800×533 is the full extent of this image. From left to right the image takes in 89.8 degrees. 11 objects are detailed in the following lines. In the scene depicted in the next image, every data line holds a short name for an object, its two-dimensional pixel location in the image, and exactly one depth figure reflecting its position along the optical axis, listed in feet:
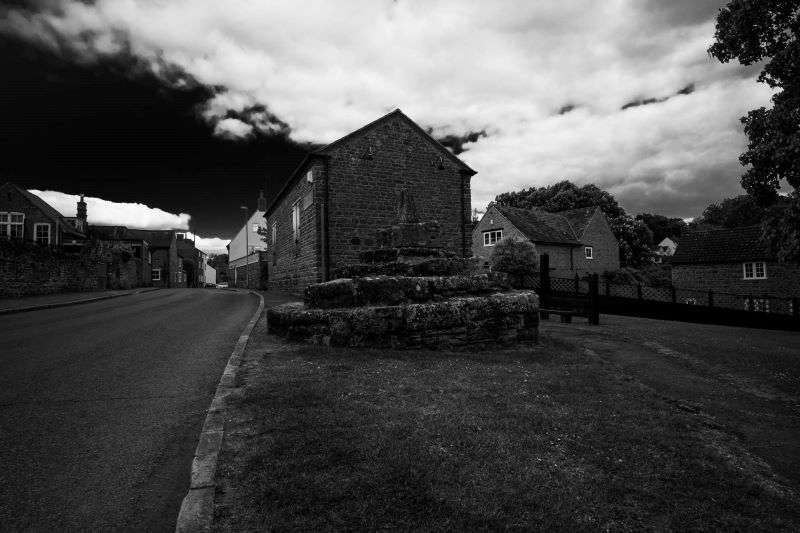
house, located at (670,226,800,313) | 91.61
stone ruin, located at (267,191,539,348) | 23.58
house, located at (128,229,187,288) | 183.21
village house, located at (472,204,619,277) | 120.57
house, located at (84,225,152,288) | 92.12
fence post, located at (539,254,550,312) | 45.52
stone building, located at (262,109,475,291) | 57.31
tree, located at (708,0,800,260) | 25.16
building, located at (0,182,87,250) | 112.37
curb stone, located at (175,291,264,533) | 7.68
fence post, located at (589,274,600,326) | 43.88
